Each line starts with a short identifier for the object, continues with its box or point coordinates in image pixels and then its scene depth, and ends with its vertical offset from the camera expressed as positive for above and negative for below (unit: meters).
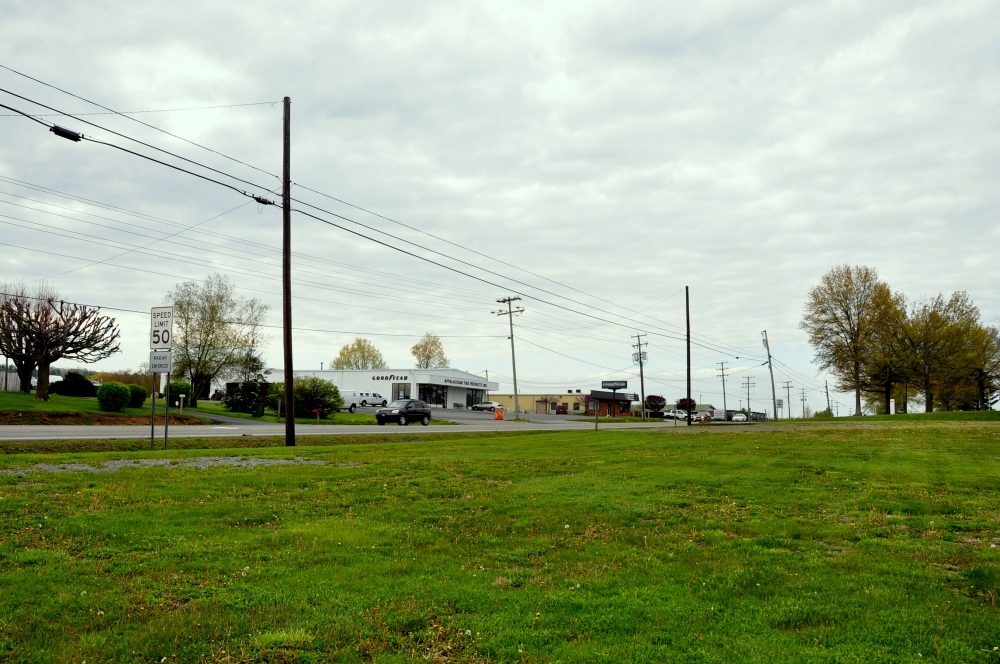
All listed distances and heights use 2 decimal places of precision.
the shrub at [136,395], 43.72 +0.10
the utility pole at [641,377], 83.56 +1.11
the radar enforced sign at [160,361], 18.58 +0.93
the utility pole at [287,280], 23.14 +3.71
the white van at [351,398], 70.38 -0.59
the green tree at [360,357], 126.69 +6.39
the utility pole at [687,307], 56.59 +6.28
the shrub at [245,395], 51.78 -0.06
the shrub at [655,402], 110.74 -2.49
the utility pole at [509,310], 72.59 +8.18
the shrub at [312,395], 50.22 -0.16
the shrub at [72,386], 53.72 +0.91
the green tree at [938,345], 69.56 +3.55
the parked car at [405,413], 48.22 -1.47
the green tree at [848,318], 71.62 +6.63
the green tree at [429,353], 128.62 +6.92
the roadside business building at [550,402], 120.62 -2.43
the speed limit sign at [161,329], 18.58 +1.78
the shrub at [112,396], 40.38 +0.05
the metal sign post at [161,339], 18.59 +1.51
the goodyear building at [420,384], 92.25 +1.00
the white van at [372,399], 76.82 -0.84
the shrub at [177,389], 50.59 +0.45
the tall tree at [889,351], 70.62 +3.12
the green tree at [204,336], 55.89 +4.71
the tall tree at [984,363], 70.94 +1.70
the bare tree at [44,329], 44.06 +4.40
